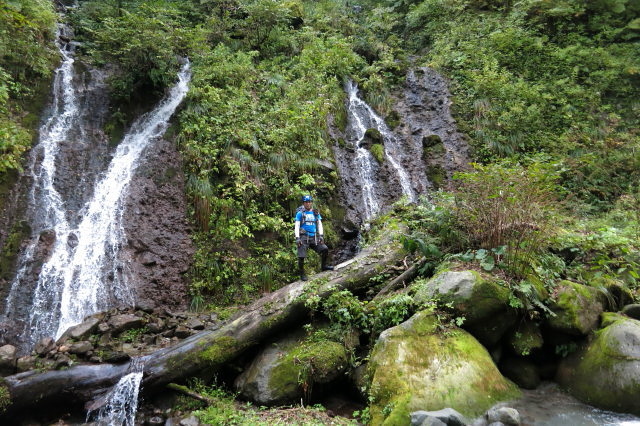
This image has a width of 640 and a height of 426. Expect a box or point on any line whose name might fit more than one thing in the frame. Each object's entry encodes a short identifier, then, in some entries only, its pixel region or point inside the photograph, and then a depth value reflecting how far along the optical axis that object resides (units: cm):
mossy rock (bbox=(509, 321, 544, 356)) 588
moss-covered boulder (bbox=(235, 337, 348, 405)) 570
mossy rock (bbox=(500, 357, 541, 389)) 580
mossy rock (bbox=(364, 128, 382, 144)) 1438
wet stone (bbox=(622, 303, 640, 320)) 607
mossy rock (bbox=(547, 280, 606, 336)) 580
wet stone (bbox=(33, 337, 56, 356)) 661
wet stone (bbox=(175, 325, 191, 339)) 744
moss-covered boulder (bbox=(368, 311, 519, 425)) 474
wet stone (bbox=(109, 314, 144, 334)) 738
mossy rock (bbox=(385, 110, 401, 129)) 1575
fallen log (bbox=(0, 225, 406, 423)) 573
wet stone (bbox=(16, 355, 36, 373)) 623
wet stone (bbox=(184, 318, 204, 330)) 769
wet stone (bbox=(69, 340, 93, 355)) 650
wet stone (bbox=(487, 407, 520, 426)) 452
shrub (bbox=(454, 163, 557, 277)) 612
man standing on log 769
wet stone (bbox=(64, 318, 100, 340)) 697
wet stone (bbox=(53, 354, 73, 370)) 608
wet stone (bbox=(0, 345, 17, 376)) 620
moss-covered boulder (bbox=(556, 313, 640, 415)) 498
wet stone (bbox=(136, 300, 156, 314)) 820
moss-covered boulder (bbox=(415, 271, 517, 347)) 573
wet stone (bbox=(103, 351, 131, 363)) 628
